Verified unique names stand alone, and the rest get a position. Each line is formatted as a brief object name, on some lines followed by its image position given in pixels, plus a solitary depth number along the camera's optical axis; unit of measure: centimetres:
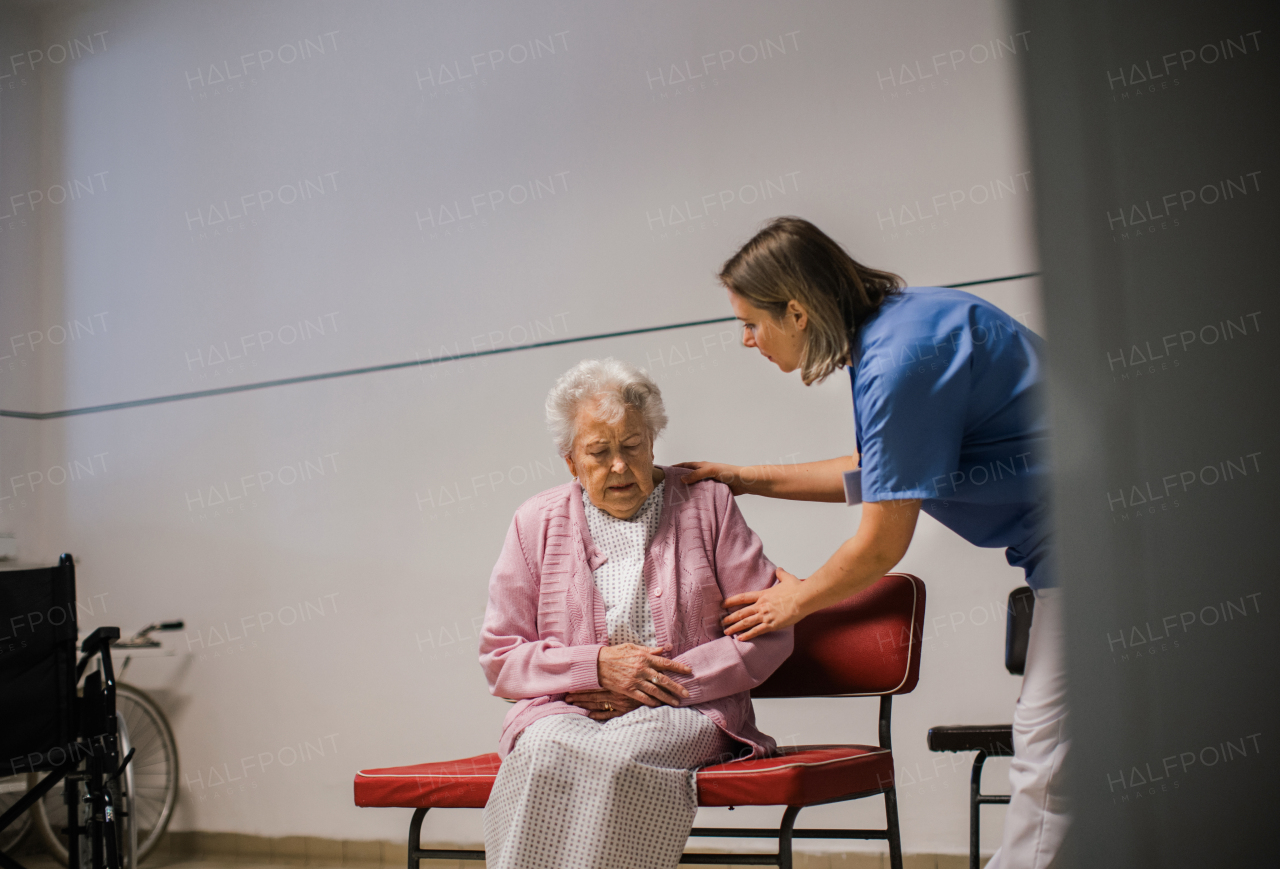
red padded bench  168
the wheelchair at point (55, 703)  255
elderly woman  168
